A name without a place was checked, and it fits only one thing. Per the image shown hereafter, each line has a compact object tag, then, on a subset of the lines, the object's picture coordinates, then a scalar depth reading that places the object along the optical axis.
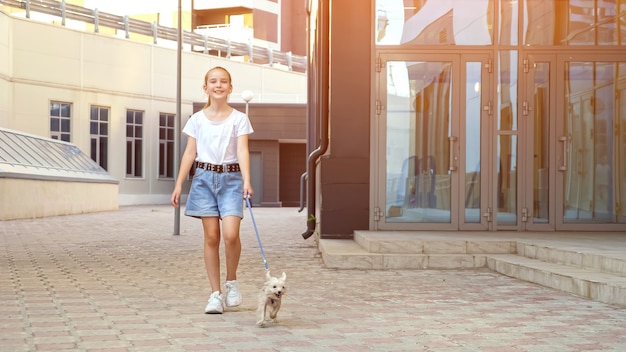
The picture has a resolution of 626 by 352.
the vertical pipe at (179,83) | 17.92
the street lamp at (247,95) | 35.06
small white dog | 6.04
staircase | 8.91
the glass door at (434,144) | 12.62
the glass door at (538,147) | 12.70
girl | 6.93
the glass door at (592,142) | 12.73
